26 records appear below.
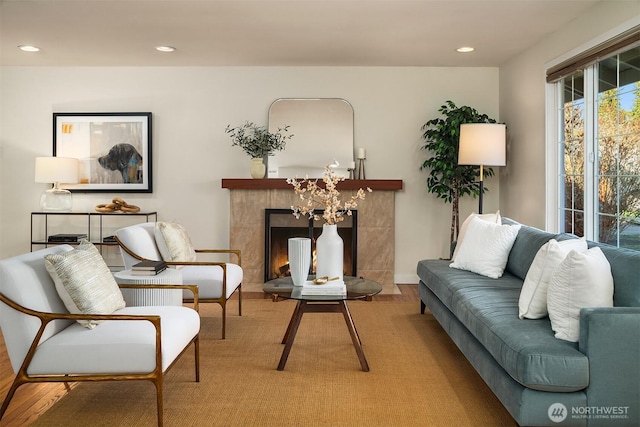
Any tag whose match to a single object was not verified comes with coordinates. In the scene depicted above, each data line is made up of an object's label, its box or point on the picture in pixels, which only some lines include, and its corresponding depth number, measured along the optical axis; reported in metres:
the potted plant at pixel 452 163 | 6.32
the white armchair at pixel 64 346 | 2.66
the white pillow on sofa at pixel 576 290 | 2.68
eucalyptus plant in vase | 6.48
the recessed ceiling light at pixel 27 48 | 5.79
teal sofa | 2.48
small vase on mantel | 6.48
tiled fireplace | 6.52
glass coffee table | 3.64
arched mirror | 6.70
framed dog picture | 6.80
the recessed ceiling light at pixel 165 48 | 5.82
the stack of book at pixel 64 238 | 6.38
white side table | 3.65
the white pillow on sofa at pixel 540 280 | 3.01
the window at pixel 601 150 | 4.12
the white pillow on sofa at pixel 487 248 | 4.29
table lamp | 6.36
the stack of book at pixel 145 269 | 3.76
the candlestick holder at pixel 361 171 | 6.62
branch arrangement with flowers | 4.09
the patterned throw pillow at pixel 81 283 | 2.79
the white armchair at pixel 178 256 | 4.27
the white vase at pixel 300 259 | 4.09
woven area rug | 2.90
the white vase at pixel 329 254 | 4.08
